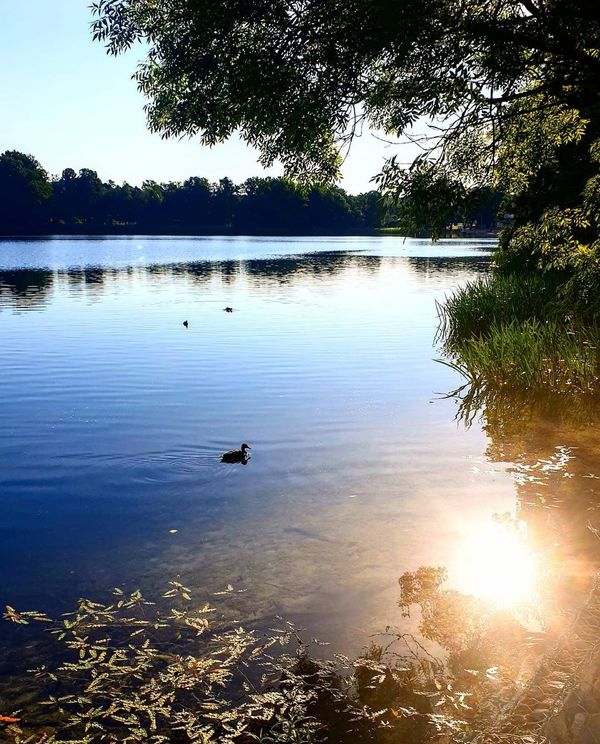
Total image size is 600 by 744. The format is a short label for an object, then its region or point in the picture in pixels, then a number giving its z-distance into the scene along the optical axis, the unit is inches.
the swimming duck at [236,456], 510.0
